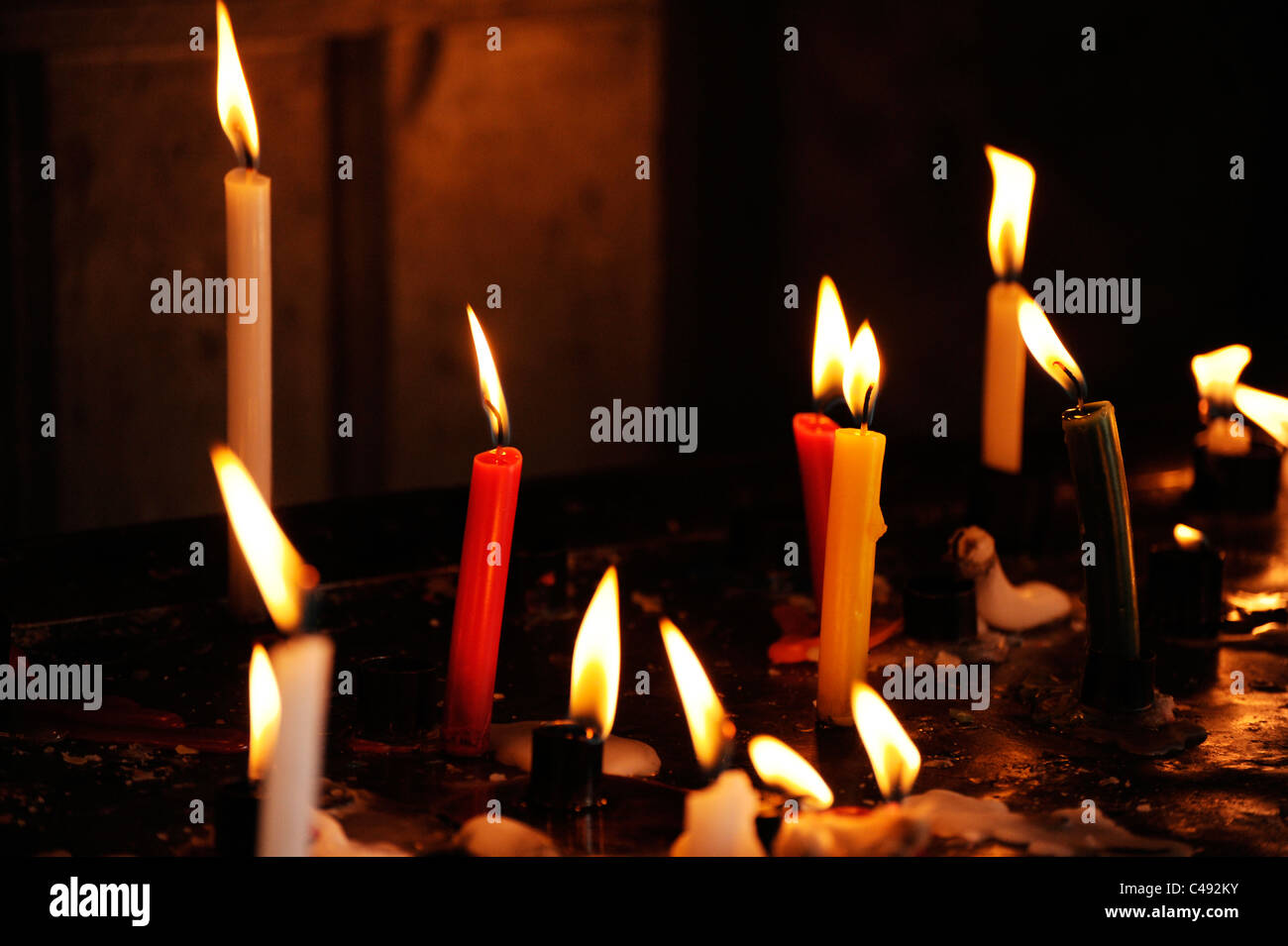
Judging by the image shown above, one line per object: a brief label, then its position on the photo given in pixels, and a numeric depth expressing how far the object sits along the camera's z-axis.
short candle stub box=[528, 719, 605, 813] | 1.03
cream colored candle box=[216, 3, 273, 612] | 1.15
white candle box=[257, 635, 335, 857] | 0.92
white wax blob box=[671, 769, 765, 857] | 0.96
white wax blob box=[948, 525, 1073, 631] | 1.20
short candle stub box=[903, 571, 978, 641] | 1.17
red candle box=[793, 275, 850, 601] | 1.16
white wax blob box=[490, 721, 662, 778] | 1.06
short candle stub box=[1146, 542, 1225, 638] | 1.19
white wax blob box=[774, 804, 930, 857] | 0.97
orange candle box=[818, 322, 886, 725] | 1.08
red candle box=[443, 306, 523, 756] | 1.07
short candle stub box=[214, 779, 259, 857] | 0.97
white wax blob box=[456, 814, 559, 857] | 1.00
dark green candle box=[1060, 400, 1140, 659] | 1.08
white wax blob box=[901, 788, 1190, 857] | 1.01
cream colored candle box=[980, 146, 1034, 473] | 1.25
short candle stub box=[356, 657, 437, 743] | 1.08
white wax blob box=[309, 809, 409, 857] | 0.98
